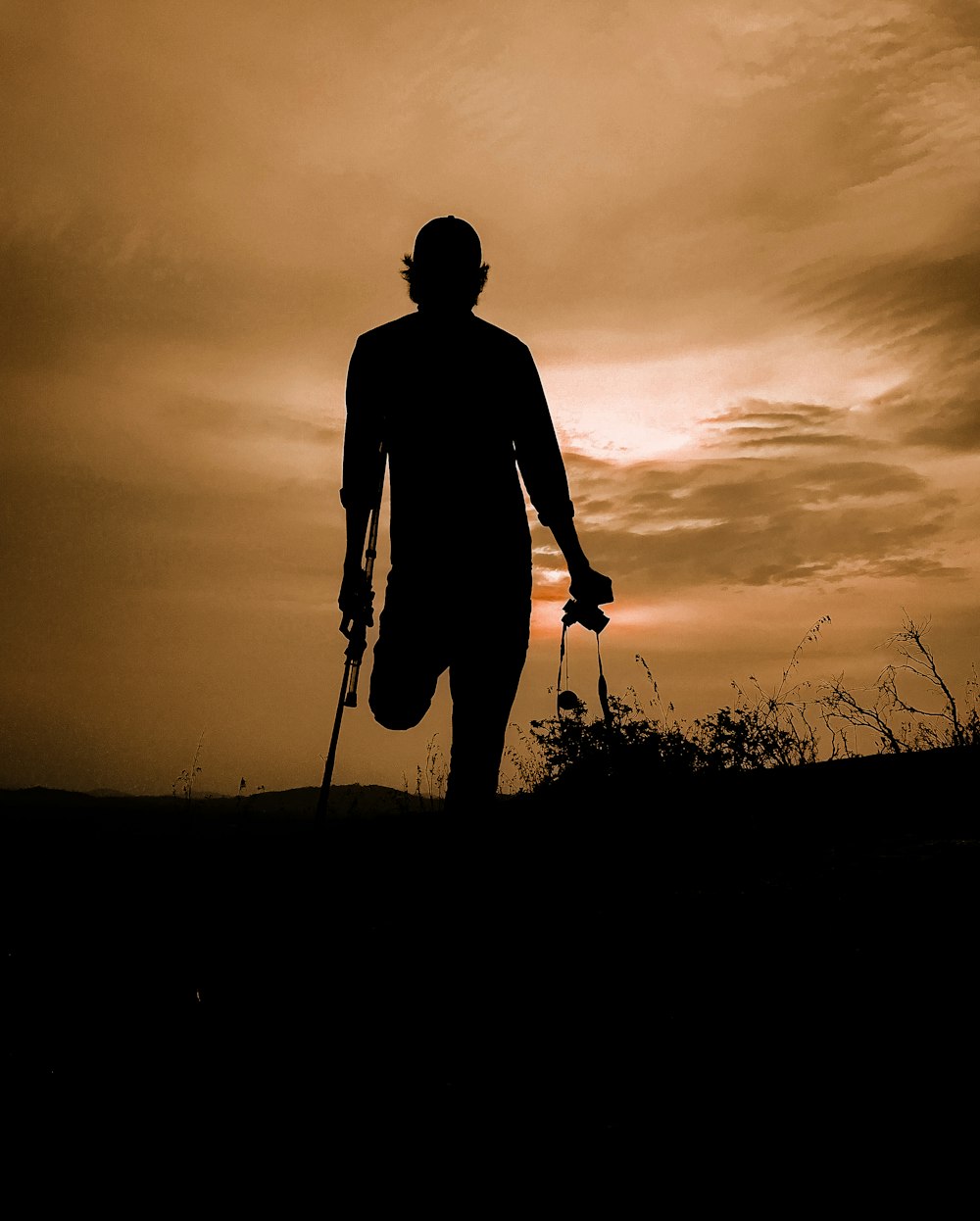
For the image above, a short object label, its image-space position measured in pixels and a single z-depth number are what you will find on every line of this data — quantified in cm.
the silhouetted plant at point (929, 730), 703
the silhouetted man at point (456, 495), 338
